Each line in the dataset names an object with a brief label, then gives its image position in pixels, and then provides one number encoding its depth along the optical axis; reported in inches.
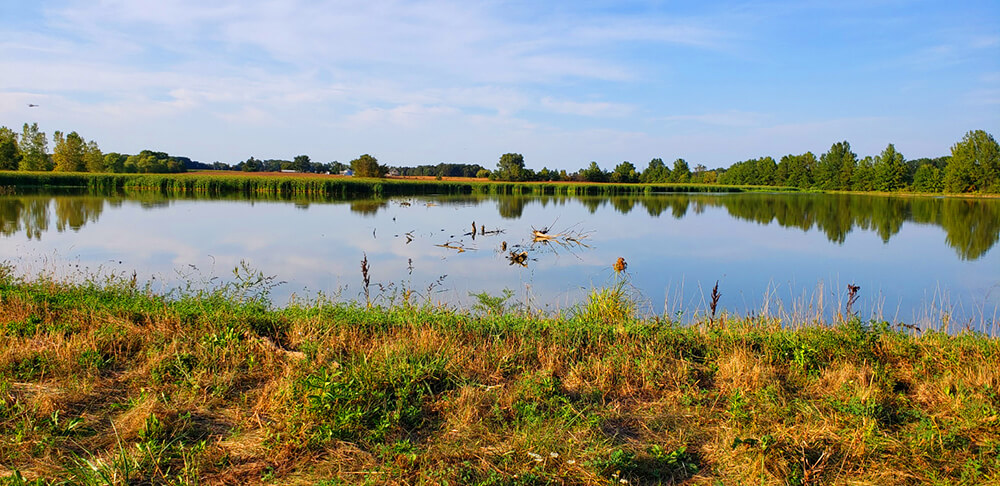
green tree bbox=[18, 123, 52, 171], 2696.9
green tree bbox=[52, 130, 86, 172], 2810.0
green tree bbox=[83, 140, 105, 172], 2913.4
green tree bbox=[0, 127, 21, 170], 2491.4
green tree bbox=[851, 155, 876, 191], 2908.5
